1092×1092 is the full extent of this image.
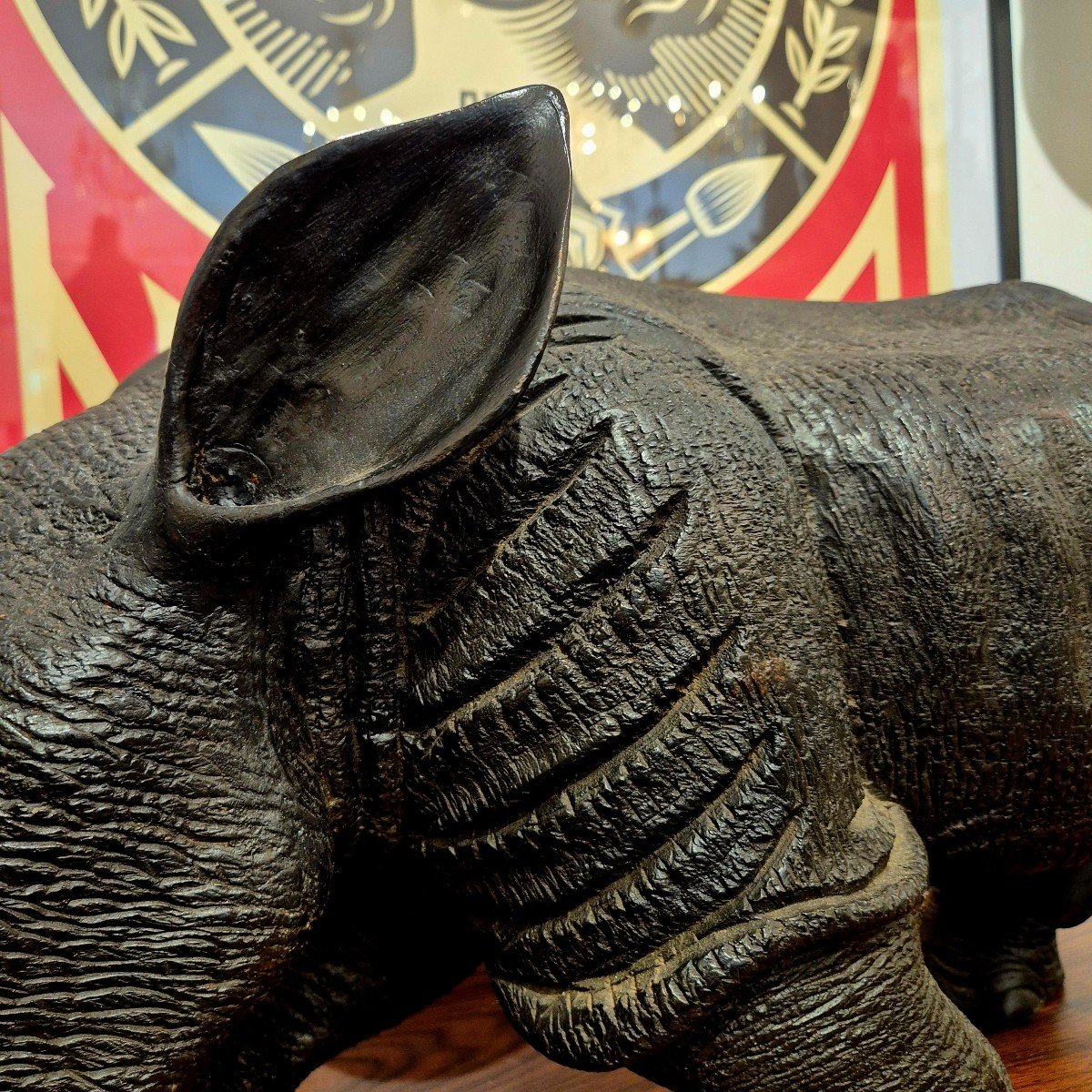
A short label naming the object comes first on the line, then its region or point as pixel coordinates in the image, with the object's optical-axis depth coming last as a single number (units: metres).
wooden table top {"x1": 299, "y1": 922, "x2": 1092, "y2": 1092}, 0.73
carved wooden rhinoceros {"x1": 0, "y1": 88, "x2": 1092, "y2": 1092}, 0.43
